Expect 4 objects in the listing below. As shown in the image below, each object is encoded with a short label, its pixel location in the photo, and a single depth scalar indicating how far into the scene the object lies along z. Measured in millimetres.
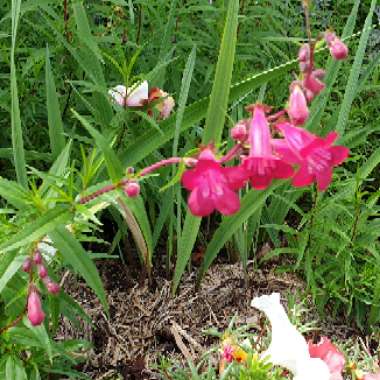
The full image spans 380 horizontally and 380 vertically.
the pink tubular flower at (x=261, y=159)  321
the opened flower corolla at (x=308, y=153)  321
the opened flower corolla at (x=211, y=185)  330
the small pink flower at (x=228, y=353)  473
